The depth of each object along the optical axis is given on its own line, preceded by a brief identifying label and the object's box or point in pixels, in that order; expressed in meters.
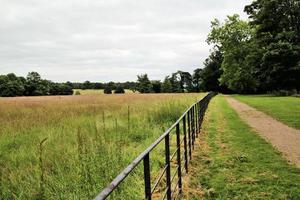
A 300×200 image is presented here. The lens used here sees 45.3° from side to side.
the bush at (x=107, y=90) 94.39
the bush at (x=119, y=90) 96.75
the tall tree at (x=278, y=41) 44.19
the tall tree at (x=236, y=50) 60.30
